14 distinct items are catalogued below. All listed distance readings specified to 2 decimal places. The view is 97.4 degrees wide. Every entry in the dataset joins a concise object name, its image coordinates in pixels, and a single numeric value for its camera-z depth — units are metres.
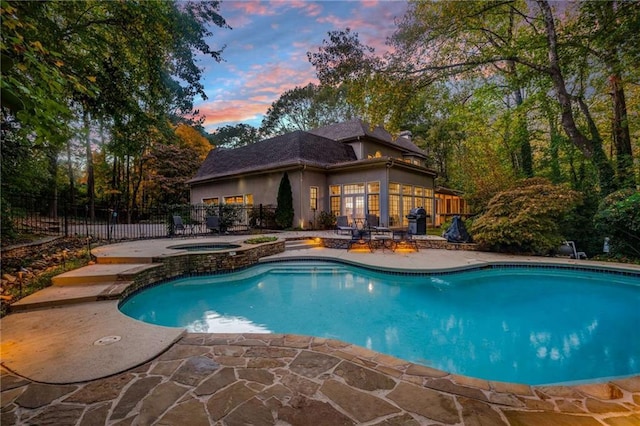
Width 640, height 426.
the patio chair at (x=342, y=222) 11.63
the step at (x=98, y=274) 5.10
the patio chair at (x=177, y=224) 12.08
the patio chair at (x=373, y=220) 12.46
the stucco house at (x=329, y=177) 14.17
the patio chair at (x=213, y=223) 13.09
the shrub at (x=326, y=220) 15.34
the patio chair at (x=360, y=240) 10.43
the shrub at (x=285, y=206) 14.62
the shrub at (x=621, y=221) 7.66
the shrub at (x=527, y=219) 8.87
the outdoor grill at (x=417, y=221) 12.00
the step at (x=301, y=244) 10.69
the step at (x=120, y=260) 6.57
